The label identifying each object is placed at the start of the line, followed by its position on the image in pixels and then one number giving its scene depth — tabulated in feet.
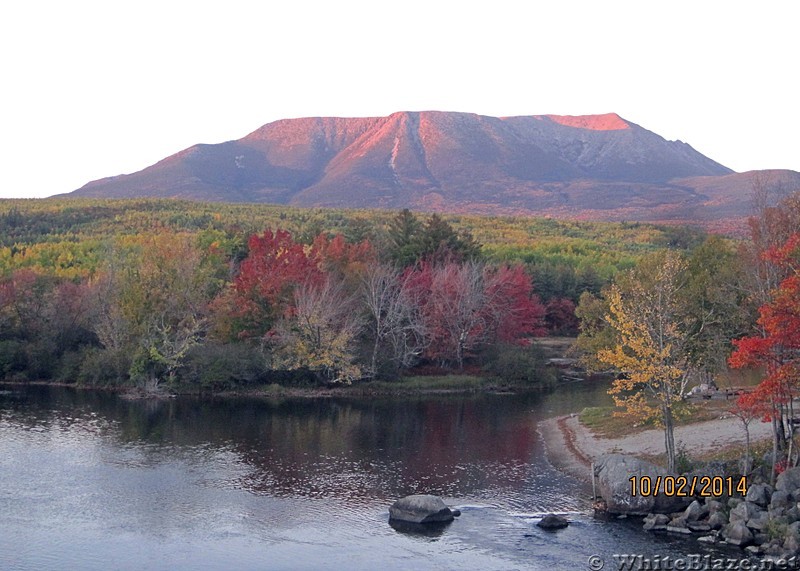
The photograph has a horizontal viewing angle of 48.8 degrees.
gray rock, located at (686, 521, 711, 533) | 94.89
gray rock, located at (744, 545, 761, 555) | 87.30
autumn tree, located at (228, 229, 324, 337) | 208.95
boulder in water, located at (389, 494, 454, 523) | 98.43
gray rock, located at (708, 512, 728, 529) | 94.53
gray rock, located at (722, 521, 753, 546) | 89.86
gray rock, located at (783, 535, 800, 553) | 85.92
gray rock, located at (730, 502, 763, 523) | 93.09
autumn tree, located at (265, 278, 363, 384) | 196.95
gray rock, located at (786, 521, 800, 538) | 87.76
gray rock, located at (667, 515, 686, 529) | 96.07
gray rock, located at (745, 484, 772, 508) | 96.53
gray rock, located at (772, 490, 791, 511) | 94.29
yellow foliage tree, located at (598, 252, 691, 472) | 107.04
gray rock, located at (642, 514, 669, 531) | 96.17
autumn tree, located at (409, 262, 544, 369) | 213.66
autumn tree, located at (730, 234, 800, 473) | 96.43
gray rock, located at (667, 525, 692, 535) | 94.79
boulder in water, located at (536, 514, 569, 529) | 96.37
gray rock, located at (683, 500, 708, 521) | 97.04
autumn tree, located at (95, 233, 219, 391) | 195.00
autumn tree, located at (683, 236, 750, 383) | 121.60
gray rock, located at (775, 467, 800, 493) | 96.17
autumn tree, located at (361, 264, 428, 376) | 207.62
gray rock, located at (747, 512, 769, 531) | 91.40
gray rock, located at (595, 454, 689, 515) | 100.37
